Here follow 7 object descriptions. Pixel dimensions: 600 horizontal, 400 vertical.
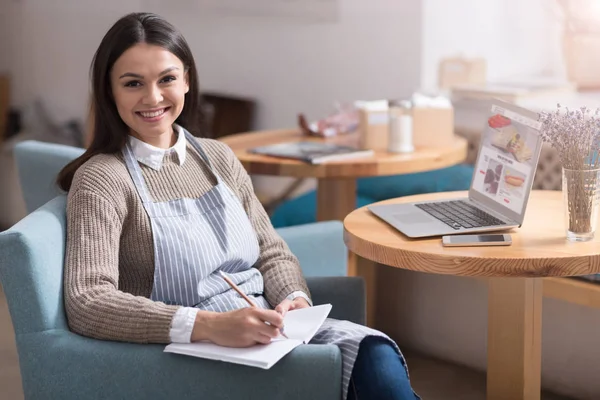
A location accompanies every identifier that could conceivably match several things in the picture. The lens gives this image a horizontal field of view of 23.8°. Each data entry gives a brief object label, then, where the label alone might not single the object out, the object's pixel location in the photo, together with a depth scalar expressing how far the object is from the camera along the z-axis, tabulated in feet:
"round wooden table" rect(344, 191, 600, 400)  9.31
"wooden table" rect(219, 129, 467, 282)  13.24
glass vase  9.73
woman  9.00
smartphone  9.64
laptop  9.97
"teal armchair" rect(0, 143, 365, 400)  8.83
